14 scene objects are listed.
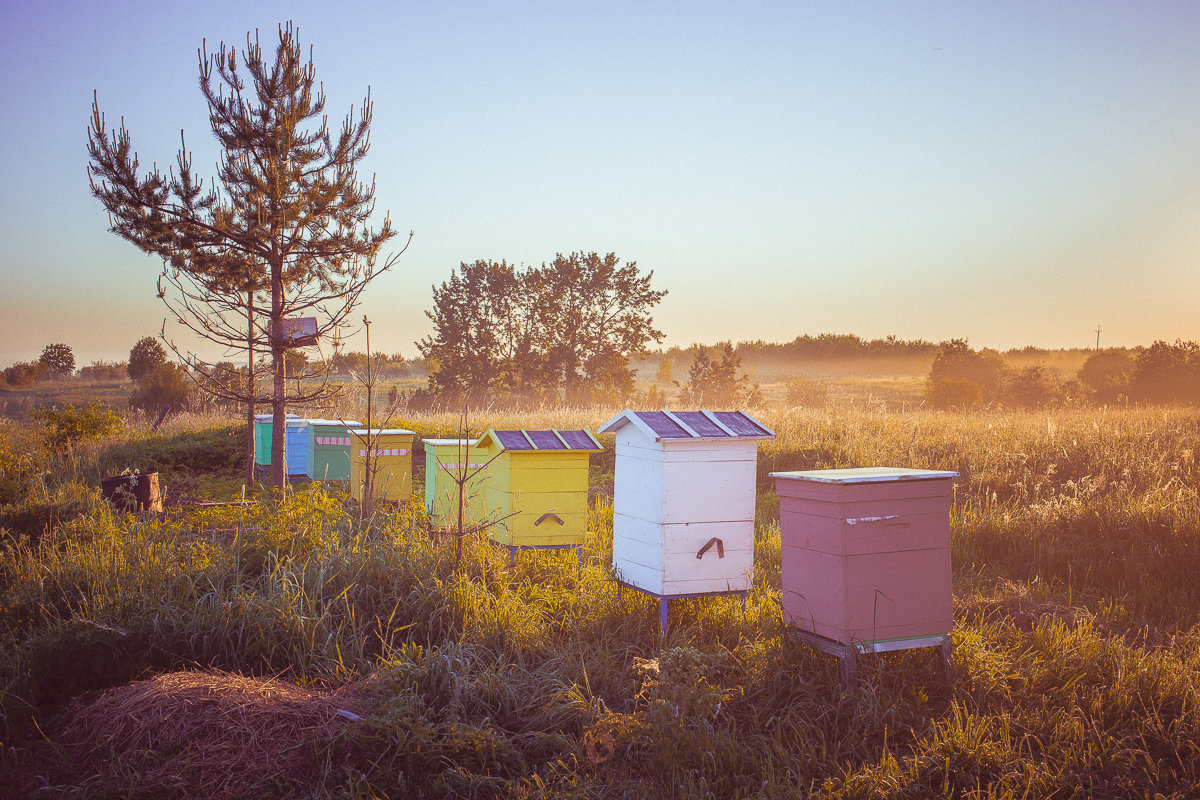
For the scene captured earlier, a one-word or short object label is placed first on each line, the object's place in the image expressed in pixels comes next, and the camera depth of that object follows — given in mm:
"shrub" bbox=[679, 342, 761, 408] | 33812
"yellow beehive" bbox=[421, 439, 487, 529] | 7117
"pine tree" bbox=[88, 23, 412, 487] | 9039
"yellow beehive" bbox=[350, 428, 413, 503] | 8594
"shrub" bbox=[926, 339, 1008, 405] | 36750
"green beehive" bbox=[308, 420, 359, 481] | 10930
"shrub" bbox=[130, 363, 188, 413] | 25672
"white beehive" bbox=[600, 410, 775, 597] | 5398
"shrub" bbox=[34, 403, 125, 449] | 13281
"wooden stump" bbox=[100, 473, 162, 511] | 8992
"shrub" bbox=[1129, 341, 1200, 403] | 29766
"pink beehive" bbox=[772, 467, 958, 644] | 4449
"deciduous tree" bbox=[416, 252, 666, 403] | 38750
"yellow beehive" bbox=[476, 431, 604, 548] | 6480
